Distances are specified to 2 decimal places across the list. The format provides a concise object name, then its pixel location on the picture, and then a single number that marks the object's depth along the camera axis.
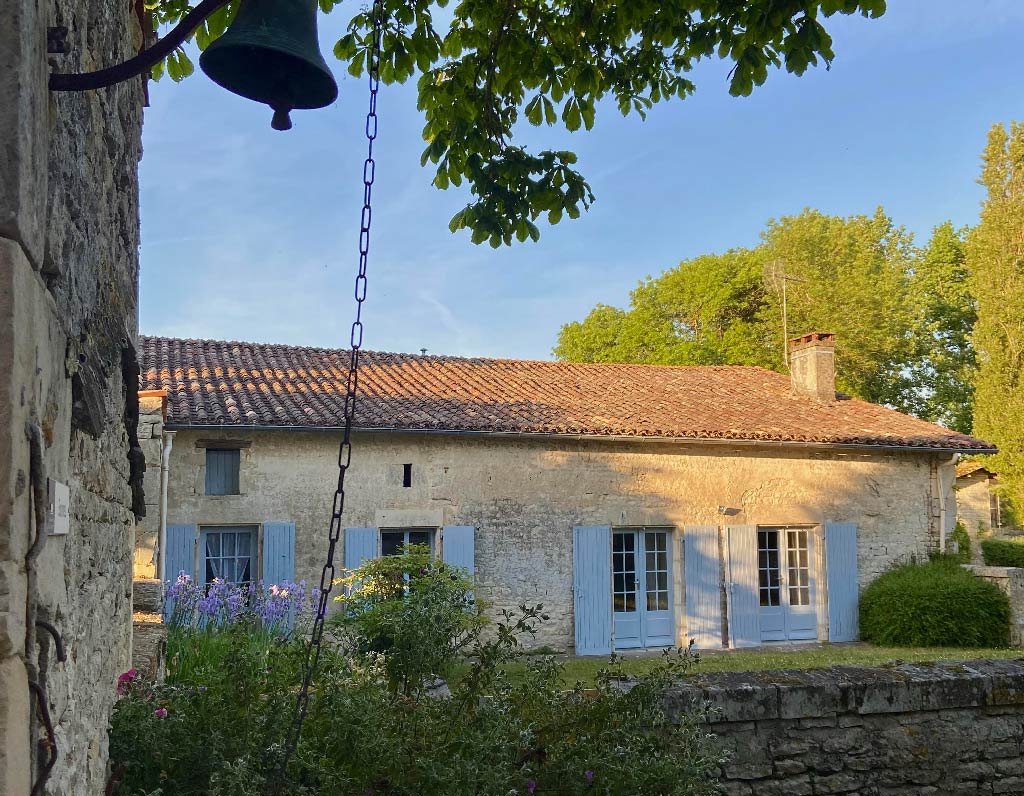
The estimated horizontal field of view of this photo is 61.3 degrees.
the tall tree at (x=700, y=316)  27.97
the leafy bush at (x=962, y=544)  14.40
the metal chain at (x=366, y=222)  2.52
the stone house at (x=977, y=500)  26.34
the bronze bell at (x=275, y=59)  2.25
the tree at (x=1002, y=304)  23.62
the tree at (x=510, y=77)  4.49
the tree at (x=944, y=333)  26.89
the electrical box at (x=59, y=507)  1.68
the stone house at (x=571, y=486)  11.11
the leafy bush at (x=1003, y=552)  17.64
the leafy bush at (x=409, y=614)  4.01
